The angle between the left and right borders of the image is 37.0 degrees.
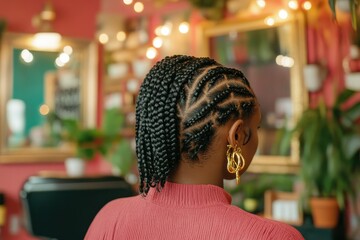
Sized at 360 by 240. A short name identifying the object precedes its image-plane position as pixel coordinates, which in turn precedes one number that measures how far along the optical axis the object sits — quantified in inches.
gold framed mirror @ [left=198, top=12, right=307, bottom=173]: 142.9
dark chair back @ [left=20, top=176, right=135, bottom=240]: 141.3
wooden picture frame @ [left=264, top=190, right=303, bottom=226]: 135.3
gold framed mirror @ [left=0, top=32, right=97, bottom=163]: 188.1
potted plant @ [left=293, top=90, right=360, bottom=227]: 121.3
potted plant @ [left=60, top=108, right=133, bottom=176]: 182.1
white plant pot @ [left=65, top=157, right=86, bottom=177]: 180.2
